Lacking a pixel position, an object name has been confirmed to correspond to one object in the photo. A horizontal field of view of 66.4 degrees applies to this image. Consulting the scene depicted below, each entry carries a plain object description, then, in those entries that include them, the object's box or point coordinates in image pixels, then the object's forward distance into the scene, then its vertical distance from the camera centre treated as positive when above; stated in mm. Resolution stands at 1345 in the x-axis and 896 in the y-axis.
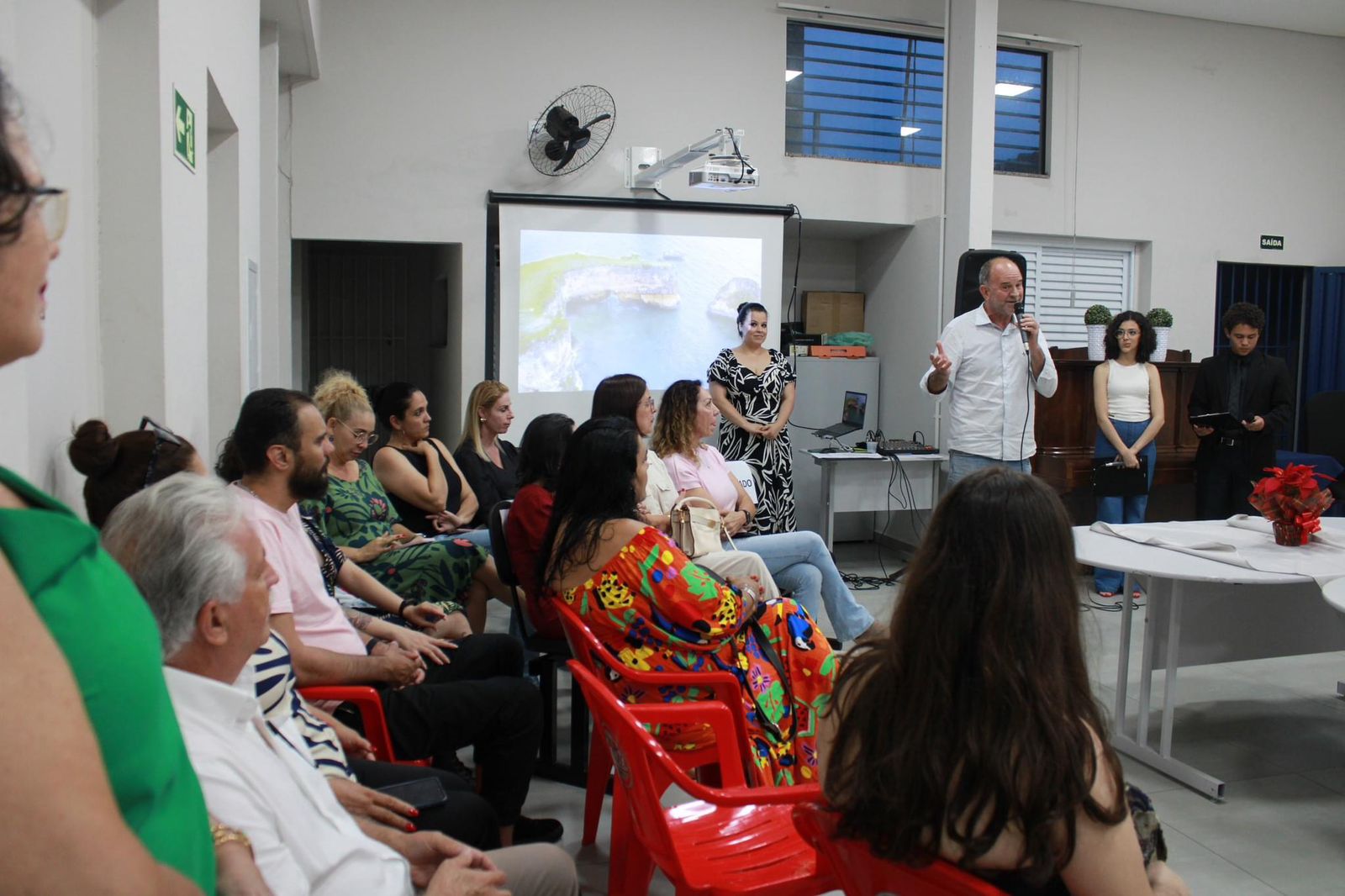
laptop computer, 6137 -295
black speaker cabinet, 5613 +506
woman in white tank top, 5492 -170
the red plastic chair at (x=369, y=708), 2156 -747
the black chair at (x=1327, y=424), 6000 -280
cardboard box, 7218 +387
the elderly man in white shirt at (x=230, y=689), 1236 -410
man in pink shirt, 2252 -658
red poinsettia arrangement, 3230 -400
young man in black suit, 5449 -177
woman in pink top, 3752 -580
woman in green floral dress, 3354 -577
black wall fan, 5941 +1349
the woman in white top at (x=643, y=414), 3762 -189
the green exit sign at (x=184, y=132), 2336 +530
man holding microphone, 4754 -35
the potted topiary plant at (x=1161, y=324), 6129 +297
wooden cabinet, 5898 -410
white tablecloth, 2982 -542
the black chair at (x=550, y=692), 2955 -957
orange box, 6832 +104
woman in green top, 533 -194
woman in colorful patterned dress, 2449 -598
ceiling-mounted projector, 5566 +1128
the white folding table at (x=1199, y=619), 2979 -785
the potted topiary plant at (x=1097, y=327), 6023 +264
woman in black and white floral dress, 5414 -250
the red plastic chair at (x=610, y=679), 2340 -739
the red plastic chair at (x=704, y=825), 1674 -832
